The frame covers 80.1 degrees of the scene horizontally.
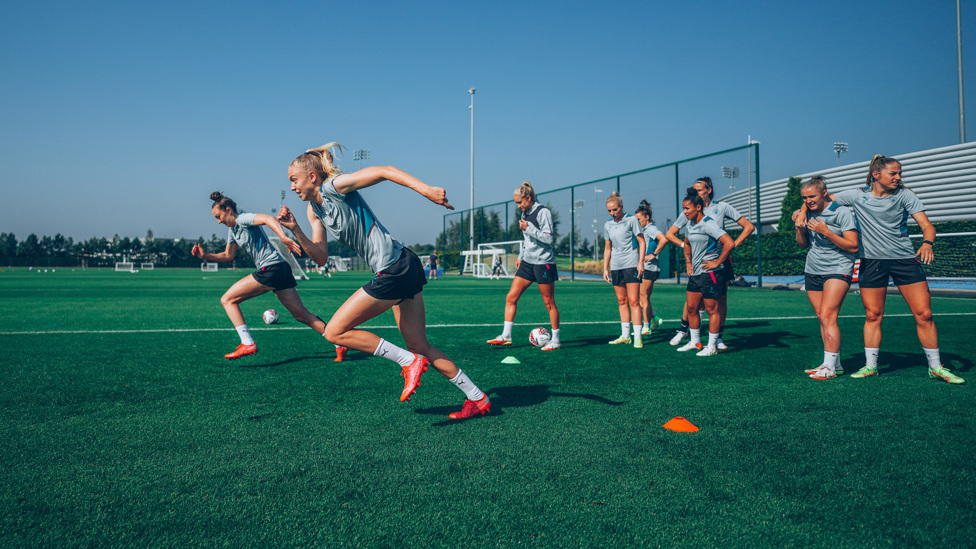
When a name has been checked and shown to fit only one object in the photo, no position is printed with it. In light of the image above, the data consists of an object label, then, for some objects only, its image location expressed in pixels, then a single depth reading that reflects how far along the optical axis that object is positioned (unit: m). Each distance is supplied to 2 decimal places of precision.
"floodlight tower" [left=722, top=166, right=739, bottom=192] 22.93
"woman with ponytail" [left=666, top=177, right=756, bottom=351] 7.04
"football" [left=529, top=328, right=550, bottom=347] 7.42
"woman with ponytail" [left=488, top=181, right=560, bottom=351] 7.19
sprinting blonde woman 3.84
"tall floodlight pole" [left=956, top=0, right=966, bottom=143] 28.05
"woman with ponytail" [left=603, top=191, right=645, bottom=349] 7.52
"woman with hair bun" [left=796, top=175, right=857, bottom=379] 5.35
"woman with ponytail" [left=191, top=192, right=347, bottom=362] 6.58
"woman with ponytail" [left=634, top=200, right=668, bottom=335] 8.41
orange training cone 3.74
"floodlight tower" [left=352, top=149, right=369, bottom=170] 76.75
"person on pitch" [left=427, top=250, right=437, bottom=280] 39.25
